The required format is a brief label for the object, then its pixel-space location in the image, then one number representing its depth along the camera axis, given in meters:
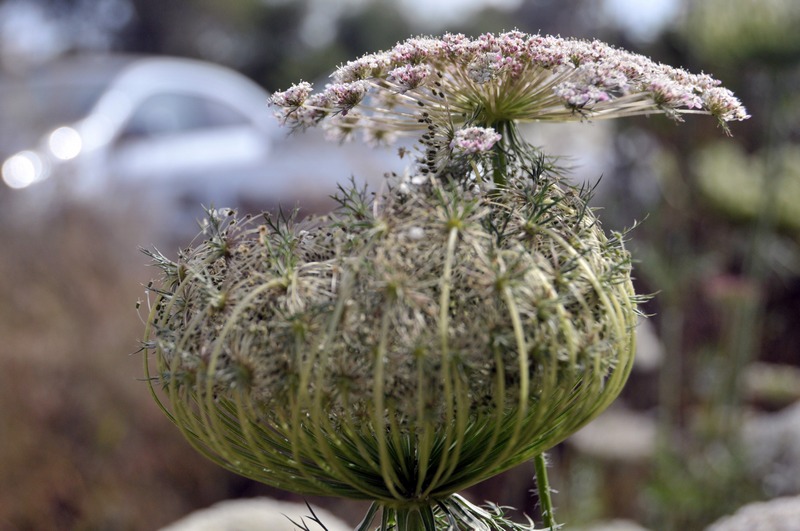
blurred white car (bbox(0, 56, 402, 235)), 15.80
